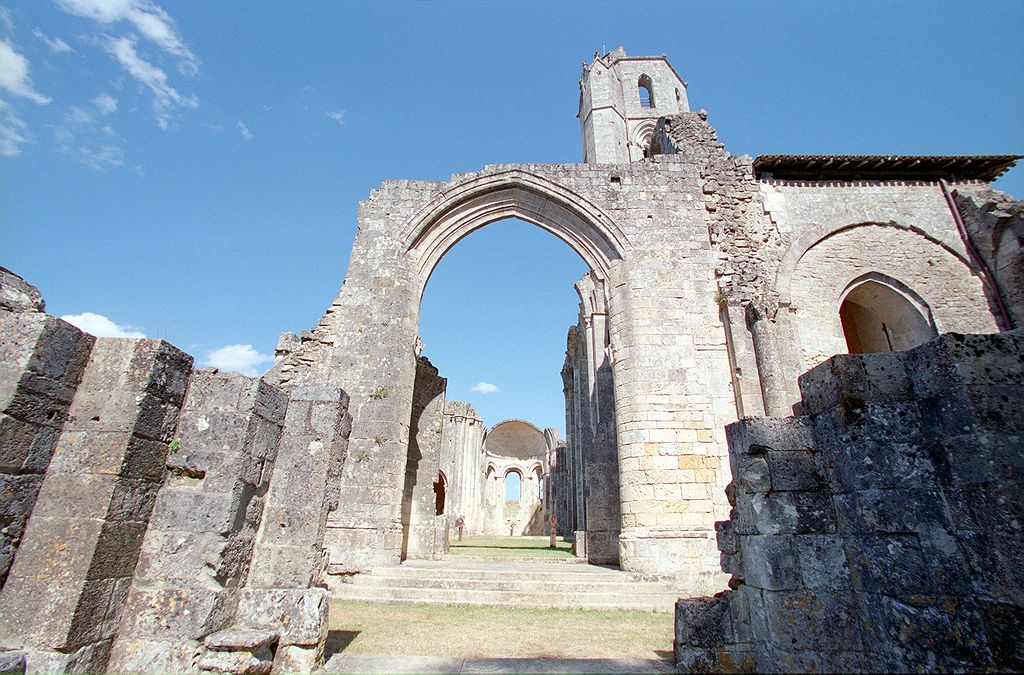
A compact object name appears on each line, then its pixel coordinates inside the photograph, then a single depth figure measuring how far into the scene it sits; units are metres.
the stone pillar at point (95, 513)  2.67
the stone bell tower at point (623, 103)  30.27
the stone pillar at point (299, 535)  3.36
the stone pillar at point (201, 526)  3.01
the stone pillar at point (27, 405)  2.72
